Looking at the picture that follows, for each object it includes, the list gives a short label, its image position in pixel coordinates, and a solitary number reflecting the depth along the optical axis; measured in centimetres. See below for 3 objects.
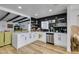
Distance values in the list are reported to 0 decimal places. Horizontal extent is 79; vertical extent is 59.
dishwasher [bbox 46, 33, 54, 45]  143
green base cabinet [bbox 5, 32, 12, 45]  148
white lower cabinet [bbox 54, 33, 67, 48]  127
